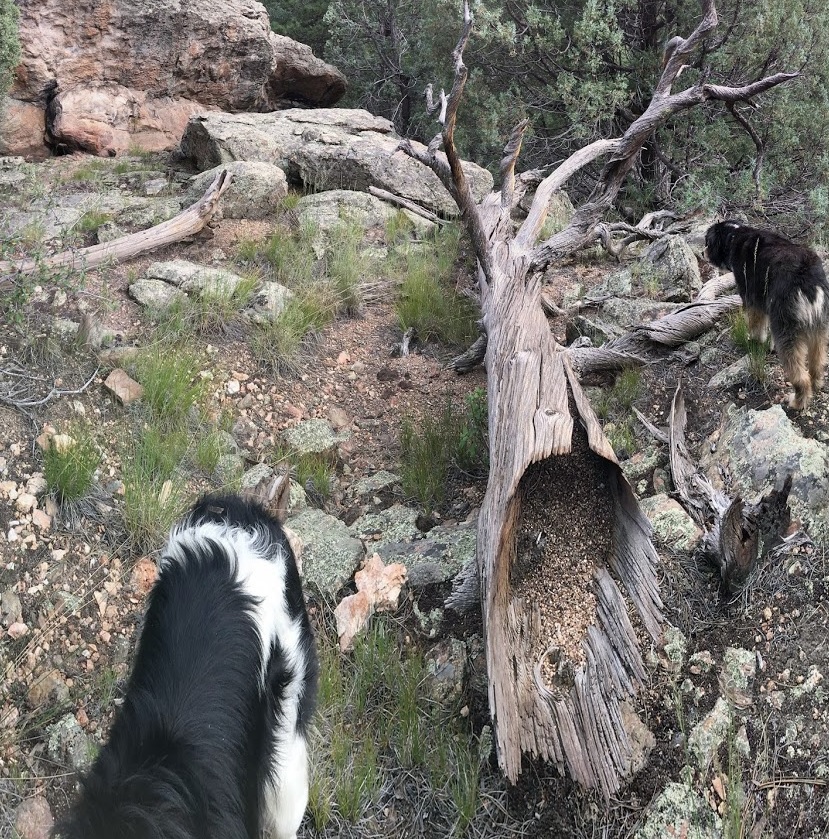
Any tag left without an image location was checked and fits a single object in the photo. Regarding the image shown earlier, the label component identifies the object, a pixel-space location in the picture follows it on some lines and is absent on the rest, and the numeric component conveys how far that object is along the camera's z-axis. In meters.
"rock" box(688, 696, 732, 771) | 3.01
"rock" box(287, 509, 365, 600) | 3.95
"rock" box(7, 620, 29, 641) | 3.35
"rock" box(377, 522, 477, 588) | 3.94
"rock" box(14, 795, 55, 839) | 2.87
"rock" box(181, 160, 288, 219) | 7.27
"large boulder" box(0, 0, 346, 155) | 9.07
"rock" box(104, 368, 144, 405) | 4.64
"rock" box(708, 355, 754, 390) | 4.67
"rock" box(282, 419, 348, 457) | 4.93
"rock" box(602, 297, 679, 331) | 5.80
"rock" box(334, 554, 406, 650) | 3.71
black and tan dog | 4.28
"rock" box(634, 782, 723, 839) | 2.85
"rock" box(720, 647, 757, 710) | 3.14
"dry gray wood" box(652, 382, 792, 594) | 3.46
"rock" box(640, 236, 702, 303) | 6.15
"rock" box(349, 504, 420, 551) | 4.31
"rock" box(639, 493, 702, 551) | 3.78
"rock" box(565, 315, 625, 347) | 5.59
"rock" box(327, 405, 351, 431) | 5.26
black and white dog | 1.96
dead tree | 3.04
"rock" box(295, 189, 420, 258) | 7.21
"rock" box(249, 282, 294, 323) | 5.73
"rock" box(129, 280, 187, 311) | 5.54
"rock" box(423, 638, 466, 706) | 3.43
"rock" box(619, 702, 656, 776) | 3.03
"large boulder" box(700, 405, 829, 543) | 3.72
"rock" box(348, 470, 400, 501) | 4.73
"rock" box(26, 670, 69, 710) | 3.22
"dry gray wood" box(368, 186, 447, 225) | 8.12
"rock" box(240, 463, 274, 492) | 4.50
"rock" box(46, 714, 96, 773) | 3.10
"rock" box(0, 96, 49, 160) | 8.75
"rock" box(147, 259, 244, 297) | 5.71
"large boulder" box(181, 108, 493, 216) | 8.25
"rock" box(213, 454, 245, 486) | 4.47
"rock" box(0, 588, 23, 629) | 3.39
